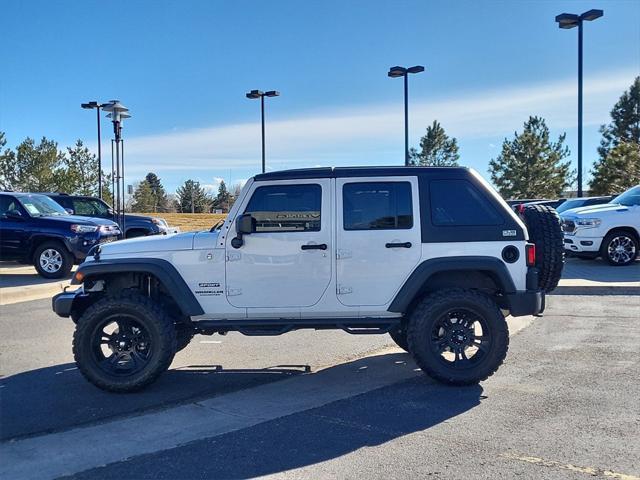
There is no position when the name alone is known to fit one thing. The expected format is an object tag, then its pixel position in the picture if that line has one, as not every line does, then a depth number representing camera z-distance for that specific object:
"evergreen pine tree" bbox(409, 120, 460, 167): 42.31
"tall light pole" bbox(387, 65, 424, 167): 21.89
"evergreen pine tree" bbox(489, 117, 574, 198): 40.94
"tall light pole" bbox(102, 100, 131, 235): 14.61
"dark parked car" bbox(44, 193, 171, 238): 17.12
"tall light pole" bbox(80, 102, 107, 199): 26.98
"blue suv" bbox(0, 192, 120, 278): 12.36
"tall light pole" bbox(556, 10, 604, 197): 17.72
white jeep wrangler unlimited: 5.35
